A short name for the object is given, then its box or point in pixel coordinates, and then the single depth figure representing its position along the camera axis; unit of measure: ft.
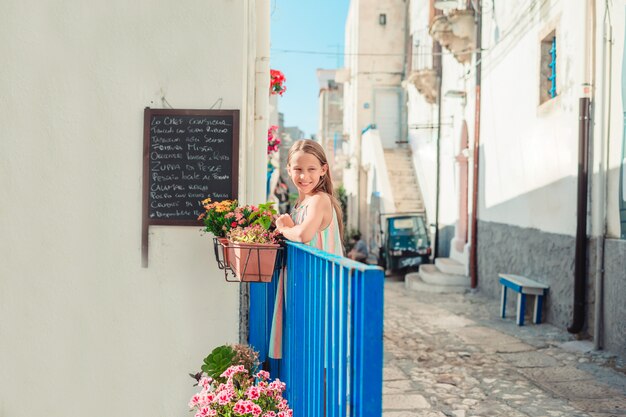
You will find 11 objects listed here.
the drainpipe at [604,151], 23.44
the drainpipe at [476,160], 42.27
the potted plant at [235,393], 9.41
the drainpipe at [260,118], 14.62
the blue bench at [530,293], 29.12
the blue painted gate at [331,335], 6.26
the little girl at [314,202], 10.27
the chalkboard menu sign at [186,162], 12.30
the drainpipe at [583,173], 24.77
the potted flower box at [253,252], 10.21
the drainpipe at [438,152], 56.95
